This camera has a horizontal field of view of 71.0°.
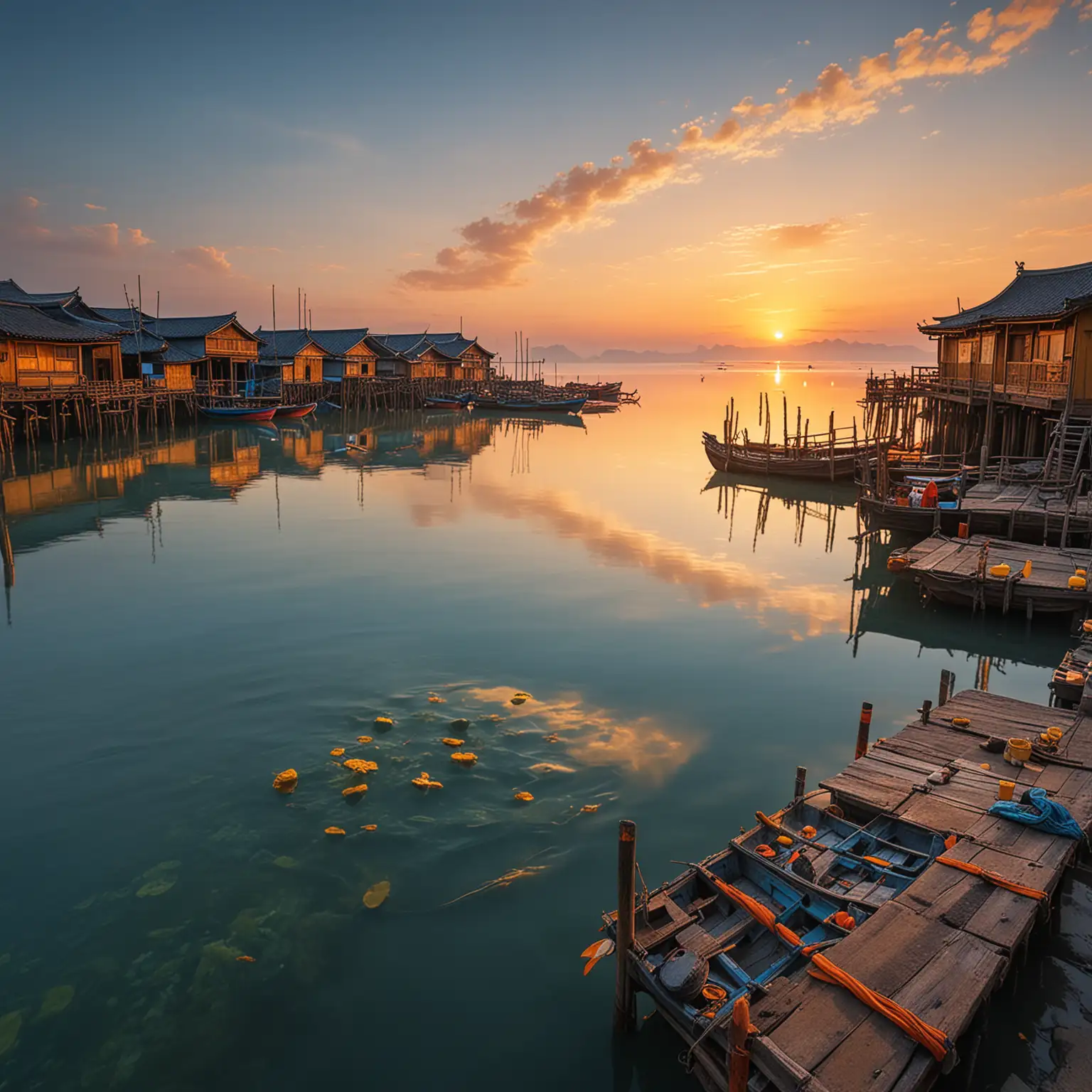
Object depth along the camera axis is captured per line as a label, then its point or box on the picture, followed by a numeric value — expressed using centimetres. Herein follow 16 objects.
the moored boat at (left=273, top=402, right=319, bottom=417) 5388
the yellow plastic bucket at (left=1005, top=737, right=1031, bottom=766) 891
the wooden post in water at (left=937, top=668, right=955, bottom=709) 1068
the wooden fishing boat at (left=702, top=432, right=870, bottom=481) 3297
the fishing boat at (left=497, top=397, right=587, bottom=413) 6944
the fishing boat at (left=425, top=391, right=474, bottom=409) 7006
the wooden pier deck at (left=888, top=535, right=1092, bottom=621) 1498
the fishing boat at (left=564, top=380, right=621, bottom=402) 8344
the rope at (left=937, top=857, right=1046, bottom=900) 654
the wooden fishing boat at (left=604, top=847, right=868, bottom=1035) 562
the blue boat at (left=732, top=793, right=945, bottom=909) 707
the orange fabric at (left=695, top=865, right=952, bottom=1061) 499
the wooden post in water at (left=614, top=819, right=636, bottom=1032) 566
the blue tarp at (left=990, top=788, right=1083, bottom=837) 746
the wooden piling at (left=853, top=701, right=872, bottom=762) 941
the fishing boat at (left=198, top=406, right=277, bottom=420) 5053
